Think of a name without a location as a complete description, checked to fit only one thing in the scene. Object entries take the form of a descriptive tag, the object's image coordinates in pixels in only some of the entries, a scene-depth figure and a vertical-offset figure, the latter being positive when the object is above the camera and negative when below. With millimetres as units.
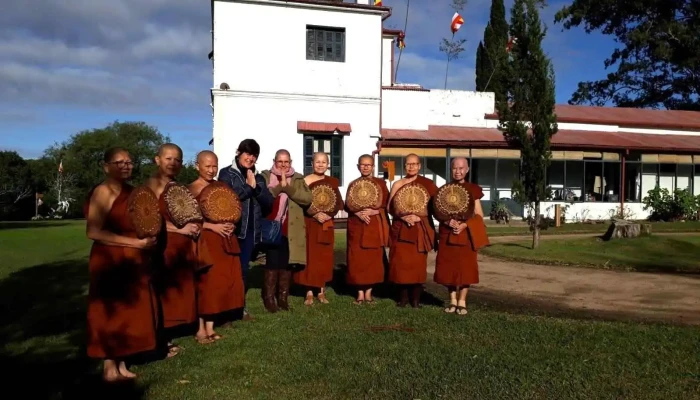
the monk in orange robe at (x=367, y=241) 7539 -522
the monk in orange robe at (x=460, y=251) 6988 -597
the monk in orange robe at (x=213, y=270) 5777 -706
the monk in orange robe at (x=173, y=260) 5348 -573
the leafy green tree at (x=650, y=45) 35812 +9854
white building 19625 +3310
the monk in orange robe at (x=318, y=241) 7559 -534
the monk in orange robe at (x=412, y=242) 7359 -514
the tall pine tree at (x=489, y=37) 38781 +10616
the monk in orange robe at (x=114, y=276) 4496 -609
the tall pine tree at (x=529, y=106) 12633 +2085
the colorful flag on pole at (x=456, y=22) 30875 +9168
